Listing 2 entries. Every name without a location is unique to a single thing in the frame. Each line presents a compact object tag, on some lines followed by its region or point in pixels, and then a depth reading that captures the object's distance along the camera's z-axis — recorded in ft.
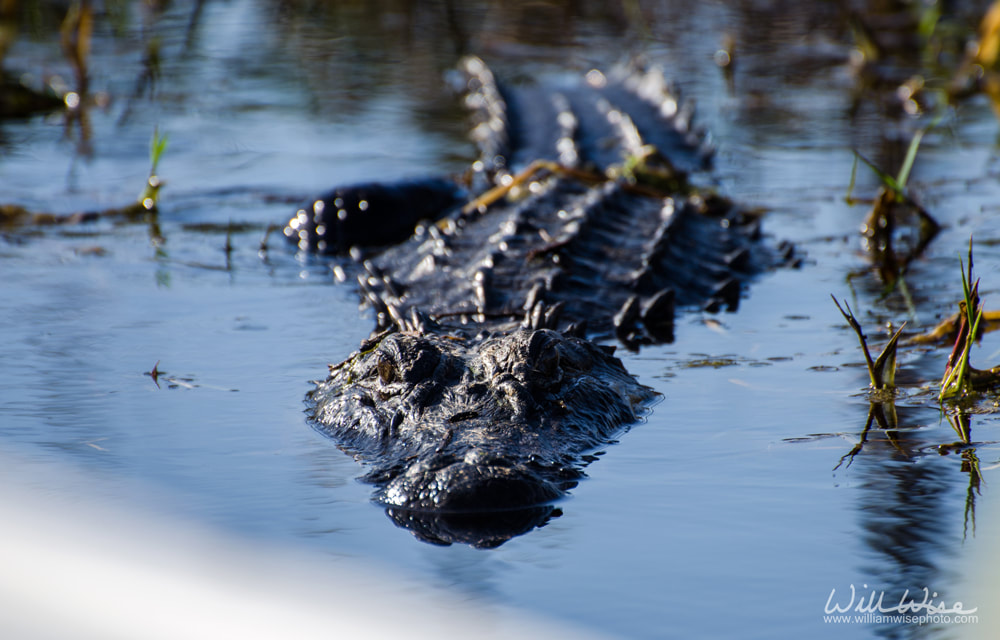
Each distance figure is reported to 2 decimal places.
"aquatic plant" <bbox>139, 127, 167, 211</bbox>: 35.69
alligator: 17.92
